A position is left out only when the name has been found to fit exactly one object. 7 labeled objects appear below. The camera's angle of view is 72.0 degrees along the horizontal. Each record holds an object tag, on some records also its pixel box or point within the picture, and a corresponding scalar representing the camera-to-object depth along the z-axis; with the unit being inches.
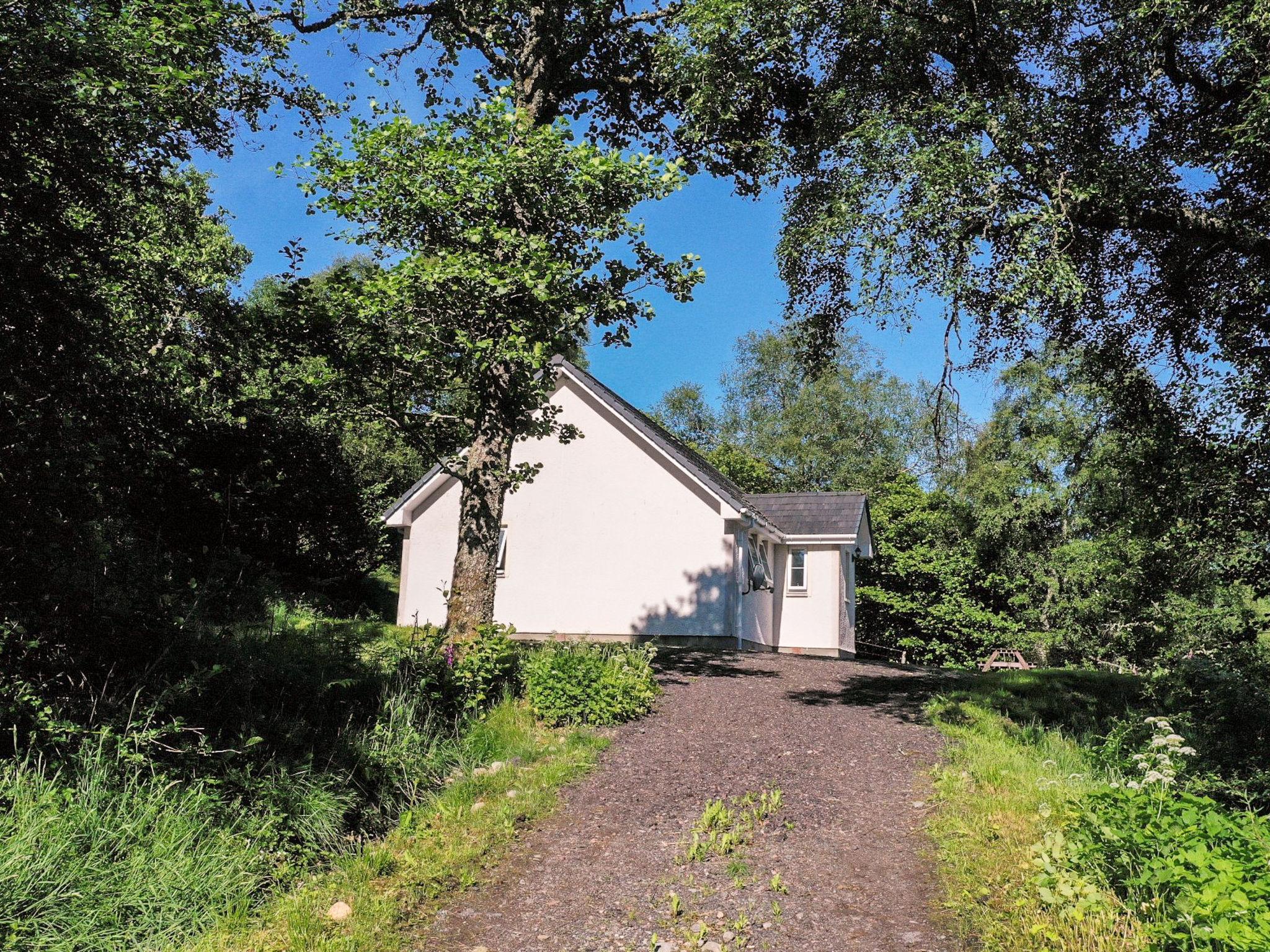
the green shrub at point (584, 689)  385.4
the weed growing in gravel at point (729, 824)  253.1
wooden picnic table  1015.3
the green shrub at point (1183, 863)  146.4
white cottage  756.0
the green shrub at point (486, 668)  377.4
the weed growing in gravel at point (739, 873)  232.2
